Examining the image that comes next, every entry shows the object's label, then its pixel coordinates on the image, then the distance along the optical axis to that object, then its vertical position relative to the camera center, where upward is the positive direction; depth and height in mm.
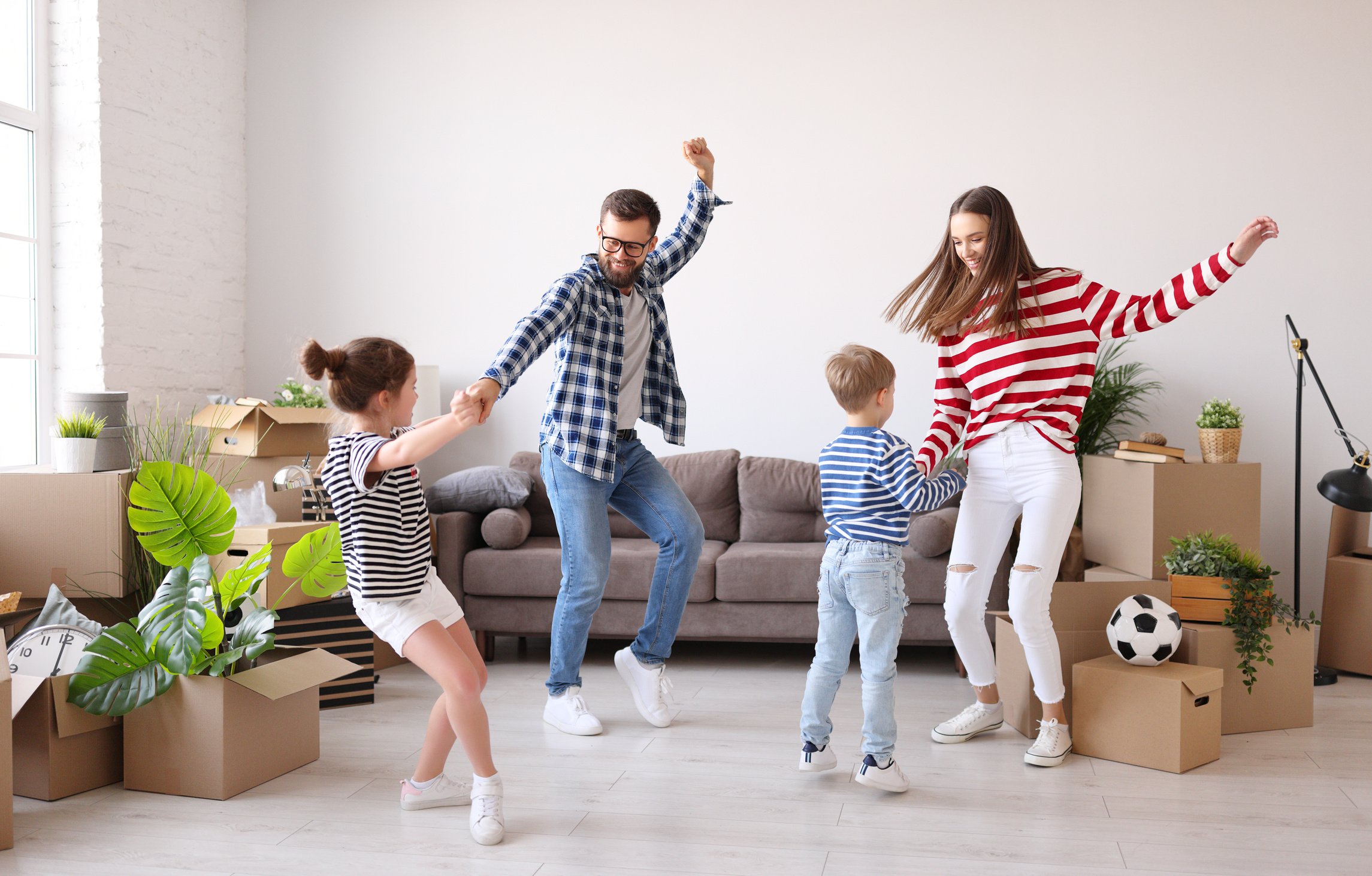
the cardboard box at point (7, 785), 2059 -775
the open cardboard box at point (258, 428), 3803 -85
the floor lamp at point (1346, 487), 3414 -215
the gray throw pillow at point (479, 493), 3916 -321
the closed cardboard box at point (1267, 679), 2797 -721
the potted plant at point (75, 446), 3068 -130
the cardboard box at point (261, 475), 3684 -261
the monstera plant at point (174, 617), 2293 -487
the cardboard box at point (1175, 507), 3172 -272
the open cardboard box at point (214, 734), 2318 -763
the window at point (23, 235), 3838 +636
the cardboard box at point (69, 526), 3023 -367
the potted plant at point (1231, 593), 2795 -479
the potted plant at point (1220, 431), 3348 -34
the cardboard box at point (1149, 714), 2475 -730
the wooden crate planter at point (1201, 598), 2844 -497
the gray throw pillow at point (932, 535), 3541 -412
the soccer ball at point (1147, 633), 2598 -545
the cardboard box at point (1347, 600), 3602 -634
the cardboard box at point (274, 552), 3094 -452
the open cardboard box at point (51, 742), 2277 -779
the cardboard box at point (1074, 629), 2811 -582
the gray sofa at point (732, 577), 3594 -595
